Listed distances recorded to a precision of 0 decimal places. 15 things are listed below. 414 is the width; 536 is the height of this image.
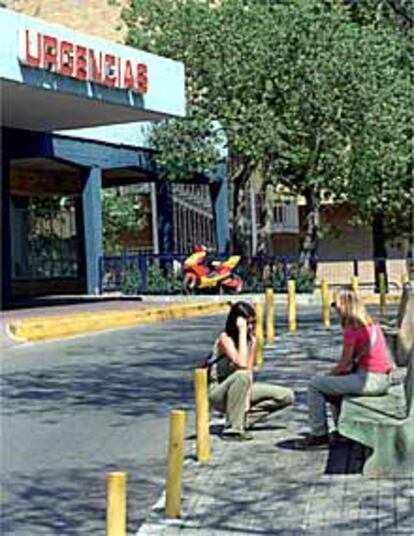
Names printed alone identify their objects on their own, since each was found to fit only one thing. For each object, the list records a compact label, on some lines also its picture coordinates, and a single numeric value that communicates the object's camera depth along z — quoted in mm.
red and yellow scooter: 31219
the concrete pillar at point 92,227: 32125
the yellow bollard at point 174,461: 7113
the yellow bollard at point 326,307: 20930
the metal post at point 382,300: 22828
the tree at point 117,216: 45750
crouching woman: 9695
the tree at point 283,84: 31016
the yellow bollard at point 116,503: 5703
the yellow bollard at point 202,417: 8828
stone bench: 7988
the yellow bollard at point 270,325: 17898
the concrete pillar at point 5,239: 28641
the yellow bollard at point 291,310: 19938
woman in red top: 8664
